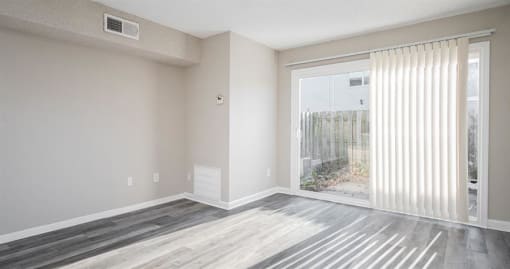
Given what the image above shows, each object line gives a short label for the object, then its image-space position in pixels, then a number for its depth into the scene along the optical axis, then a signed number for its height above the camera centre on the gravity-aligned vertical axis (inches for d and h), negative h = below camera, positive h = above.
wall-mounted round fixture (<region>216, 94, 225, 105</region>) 155.2 +18.4
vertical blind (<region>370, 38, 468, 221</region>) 126.3 +0.8
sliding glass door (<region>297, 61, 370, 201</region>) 159.0 -0.7
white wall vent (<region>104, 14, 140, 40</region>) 121.1 +48.2
